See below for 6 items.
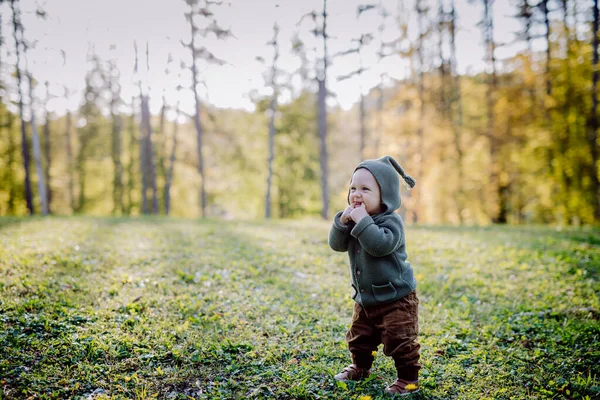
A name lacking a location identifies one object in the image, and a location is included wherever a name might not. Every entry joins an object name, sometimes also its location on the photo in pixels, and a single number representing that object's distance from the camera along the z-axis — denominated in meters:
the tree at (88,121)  23.72
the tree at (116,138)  24.11
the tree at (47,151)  24.27
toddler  3.03
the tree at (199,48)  17.94
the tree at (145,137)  20.86
